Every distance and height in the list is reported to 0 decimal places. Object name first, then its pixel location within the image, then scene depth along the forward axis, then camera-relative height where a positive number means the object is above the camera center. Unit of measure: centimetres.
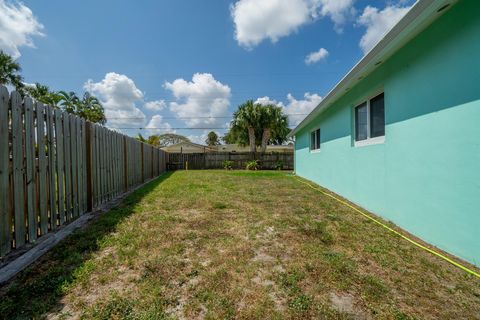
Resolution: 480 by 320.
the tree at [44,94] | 1431 +480
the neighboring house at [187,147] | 3141 +168
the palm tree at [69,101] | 1568 +463
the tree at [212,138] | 5662 +534
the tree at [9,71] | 1364 +594
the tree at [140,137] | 2181 +227
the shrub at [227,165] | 1916 -67
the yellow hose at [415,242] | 207 -112
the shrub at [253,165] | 1830 -67
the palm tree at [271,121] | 1972 +341
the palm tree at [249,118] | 1959 +367
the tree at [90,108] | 1793 +454
